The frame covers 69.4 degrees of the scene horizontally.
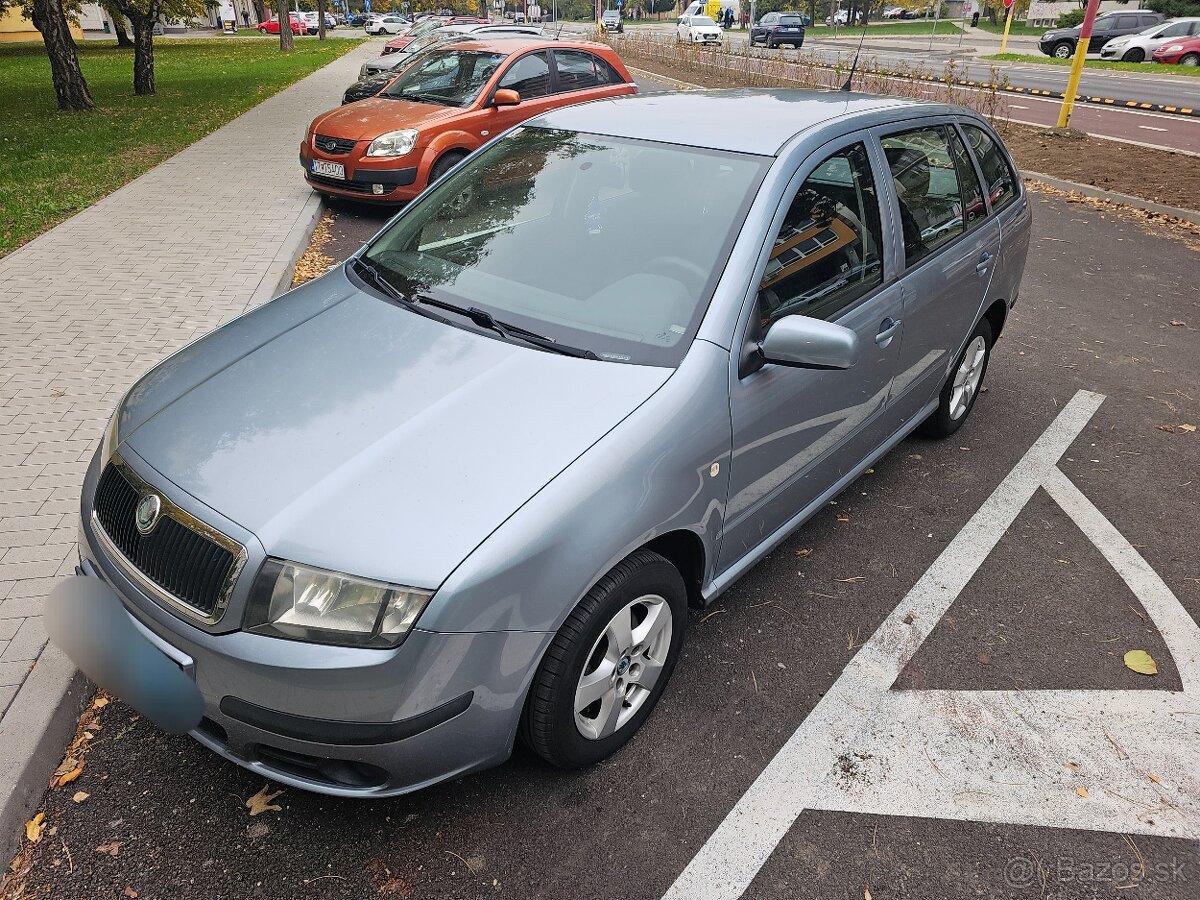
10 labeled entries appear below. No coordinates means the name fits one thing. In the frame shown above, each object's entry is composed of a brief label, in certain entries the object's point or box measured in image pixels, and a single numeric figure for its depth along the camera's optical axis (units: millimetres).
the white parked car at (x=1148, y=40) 31141
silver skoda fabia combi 2119
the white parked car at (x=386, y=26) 57503
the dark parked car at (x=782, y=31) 42812
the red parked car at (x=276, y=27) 58519
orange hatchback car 8859
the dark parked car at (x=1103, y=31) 34906
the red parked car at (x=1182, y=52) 30078
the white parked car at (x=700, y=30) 42375
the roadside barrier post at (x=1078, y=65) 12727
